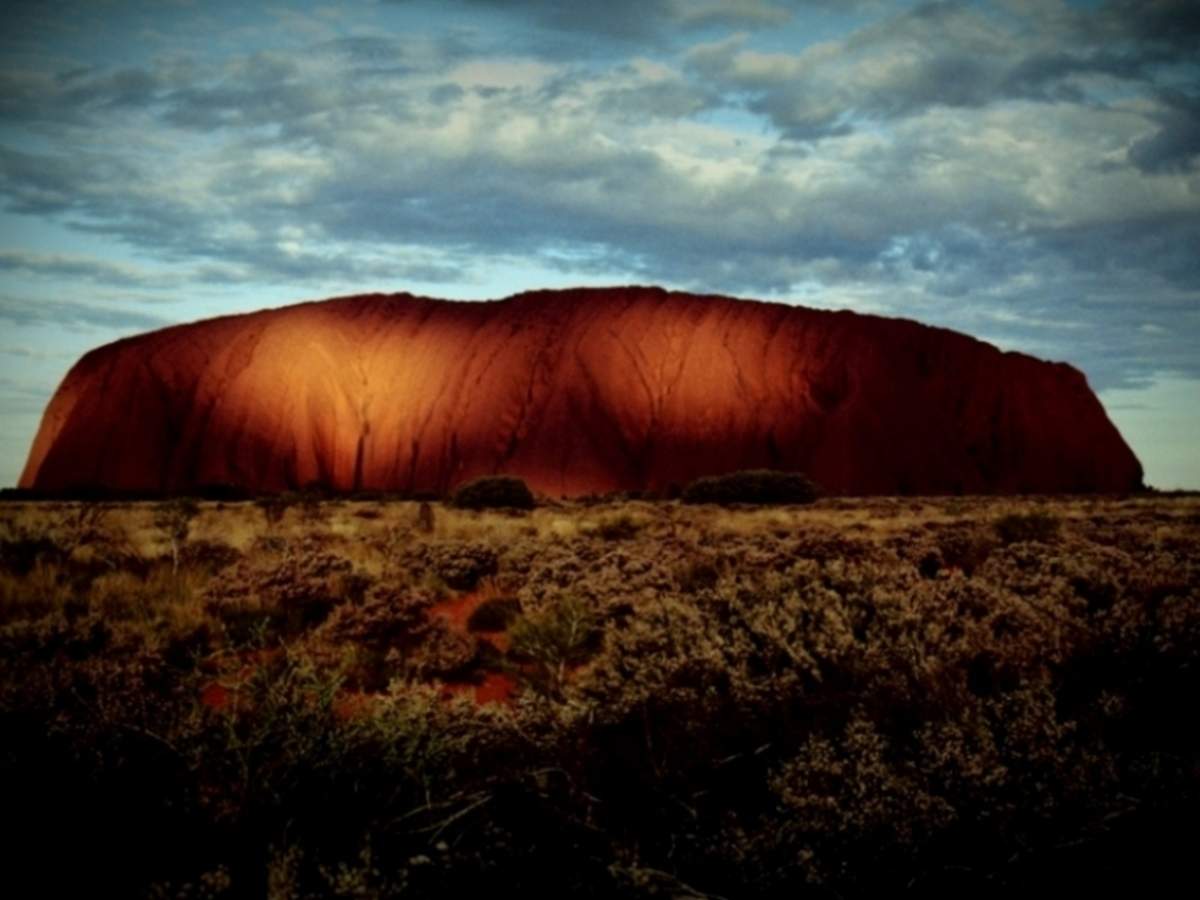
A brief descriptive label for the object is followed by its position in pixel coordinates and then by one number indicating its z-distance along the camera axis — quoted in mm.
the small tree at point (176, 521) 12828
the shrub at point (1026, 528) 13516
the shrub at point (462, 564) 10531
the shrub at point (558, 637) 6562
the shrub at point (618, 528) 16188
